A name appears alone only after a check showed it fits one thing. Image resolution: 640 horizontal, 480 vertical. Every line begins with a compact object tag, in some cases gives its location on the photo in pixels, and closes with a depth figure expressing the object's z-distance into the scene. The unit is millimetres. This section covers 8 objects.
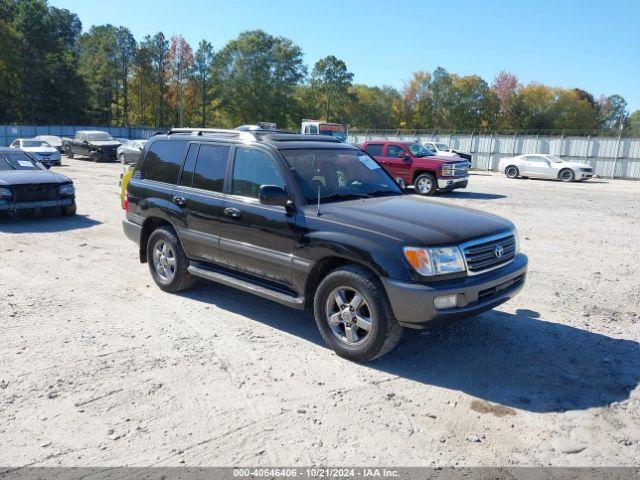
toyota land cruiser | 4094
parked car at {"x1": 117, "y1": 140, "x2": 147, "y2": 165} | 27511
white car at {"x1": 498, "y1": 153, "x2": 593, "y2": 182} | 25734
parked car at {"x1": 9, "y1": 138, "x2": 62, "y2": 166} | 25359
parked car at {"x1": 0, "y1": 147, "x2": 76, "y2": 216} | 10539
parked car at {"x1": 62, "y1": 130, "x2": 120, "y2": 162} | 30125
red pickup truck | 17016
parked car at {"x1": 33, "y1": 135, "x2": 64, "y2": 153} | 34938
